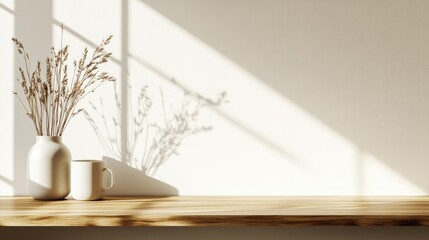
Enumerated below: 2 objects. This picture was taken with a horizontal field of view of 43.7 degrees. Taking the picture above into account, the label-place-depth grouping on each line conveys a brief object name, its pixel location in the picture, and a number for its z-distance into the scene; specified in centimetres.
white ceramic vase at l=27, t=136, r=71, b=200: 192
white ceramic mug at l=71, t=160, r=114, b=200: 191
